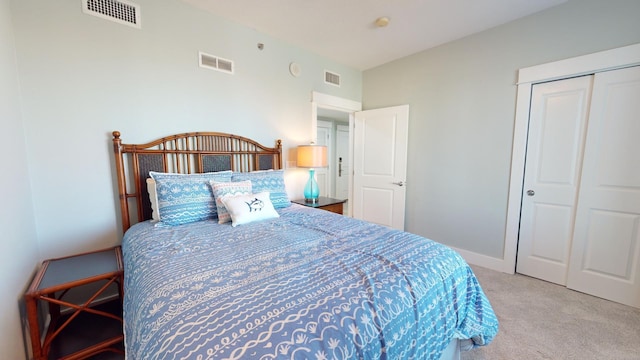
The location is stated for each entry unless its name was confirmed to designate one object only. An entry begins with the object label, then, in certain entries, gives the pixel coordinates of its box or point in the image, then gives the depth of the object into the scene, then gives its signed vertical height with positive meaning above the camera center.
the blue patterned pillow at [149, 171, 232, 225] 1.83 -0.31
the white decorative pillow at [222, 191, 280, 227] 1.86 -0.40
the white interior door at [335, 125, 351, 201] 6.22 -0.05
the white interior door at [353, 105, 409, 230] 3.40 -0.11
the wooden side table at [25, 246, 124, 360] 1.27 -0.71
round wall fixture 3.00 +1.09
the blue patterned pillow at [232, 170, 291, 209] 2.28 -0.26
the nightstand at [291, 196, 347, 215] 2.86 -0.56
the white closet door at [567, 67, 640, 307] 2.00 -0.32
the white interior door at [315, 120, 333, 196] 5.69 -0.09
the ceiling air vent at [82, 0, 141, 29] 1.80 +1.12
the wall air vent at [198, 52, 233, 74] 2.36 +0.93
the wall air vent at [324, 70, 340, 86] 3.38 +1.11
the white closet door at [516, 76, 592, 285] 2.24 -0.17
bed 0.75 -0.51
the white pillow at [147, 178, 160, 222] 1.89 -0.31
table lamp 2.93 -0.04
